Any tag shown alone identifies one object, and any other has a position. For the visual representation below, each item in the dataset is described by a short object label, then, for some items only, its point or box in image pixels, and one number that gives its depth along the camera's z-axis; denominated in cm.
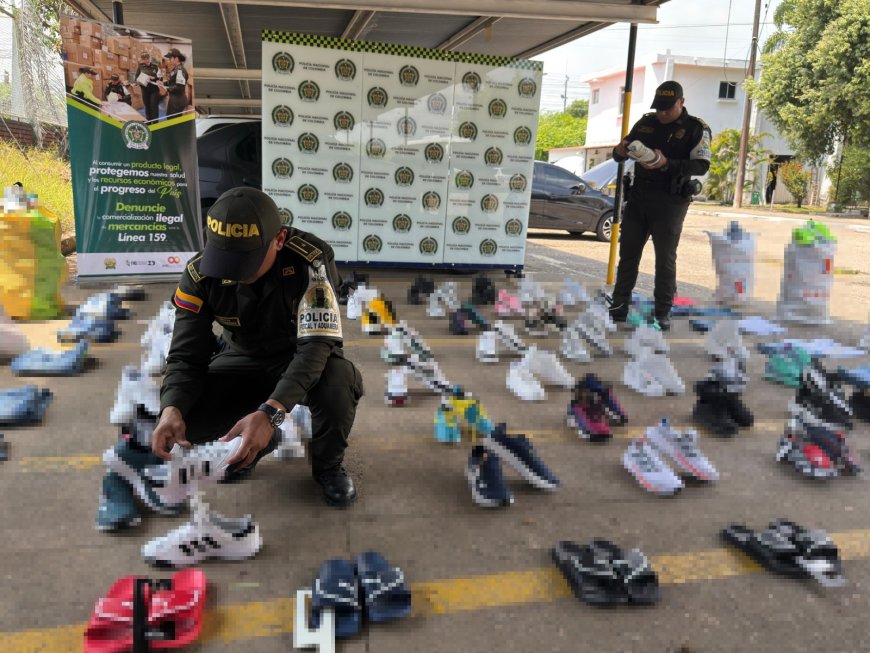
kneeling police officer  255
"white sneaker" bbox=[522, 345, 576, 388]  473
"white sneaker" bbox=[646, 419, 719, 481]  336
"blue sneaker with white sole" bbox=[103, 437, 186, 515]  282
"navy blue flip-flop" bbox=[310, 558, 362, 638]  220
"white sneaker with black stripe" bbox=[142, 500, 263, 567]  251
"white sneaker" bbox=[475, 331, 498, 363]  529
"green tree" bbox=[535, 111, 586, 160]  7056
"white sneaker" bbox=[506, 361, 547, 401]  450
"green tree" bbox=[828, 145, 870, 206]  2597
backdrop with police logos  791
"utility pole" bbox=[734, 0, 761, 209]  2845
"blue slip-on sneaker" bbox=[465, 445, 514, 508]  304
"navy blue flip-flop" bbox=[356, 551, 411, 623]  227
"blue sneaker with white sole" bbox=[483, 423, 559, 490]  322
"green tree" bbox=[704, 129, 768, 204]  3300
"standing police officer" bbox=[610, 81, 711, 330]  589
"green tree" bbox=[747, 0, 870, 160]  2395
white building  4109
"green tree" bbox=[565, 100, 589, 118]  10781
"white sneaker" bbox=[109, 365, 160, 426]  378
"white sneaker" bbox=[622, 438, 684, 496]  322
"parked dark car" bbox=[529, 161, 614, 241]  1351
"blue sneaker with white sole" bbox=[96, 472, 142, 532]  271
